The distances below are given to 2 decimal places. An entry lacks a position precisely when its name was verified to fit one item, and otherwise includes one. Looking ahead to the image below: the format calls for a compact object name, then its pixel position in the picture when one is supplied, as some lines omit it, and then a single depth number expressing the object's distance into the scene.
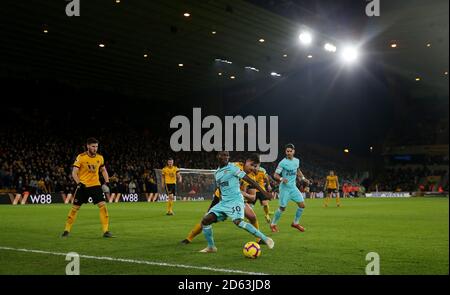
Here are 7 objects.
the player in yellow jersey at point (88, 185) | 12.67
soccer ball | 9.10
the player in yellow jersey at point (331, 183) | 32.34
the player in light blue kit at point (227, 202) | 9.82
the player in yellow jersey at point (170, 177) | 22.61
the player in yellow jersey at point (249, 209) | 10.95
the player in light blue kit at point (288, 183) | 14.45
